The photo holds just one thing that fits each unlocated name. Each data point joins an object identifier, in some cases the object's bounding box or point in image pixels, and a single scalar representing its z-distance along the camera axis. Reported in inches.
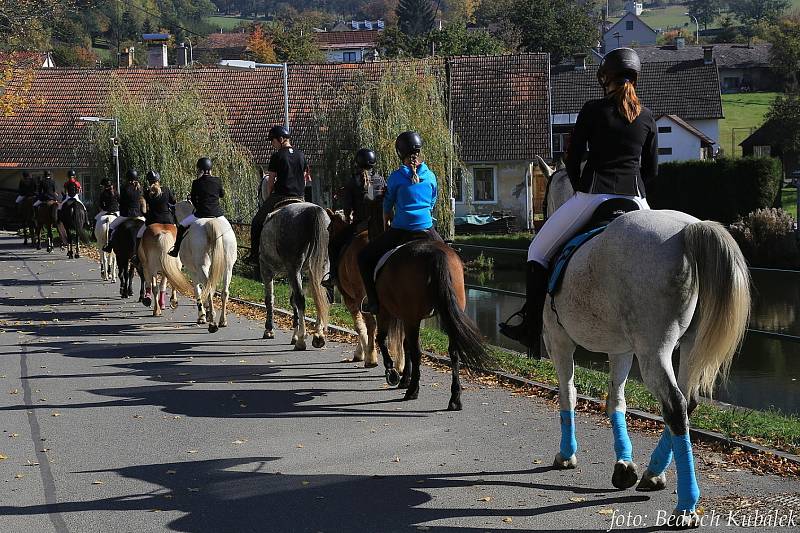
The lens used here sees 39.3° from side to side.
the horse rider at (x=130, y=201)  882.1
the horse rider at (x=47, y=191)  1500.1
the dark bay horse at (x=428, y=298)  391.9
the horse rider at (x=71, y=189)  1393.9
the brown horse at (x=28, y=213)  1605.6
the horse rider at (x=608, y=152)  301.7
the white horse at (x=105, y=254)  1066.9
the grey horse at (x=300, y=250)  589.9
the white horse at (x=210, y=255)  676.4
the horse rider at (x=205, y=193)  682.2
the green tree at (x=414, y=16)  5925.2
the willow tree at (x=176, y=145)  1603.1
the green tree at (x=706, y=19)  7783.5
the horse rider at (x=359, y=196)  506.3
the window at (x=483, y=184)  2234.3
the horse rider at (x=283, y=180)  641.6
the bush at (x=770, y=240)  1282.0
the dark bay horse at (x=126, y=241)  866.8
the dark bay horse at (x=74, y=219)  1363.2
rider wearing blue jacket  437.1
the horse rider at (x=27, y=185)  1674.5
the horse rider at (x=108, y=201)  1076.5
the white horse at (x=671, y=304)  262.1
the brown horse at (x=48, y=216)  1480.1
